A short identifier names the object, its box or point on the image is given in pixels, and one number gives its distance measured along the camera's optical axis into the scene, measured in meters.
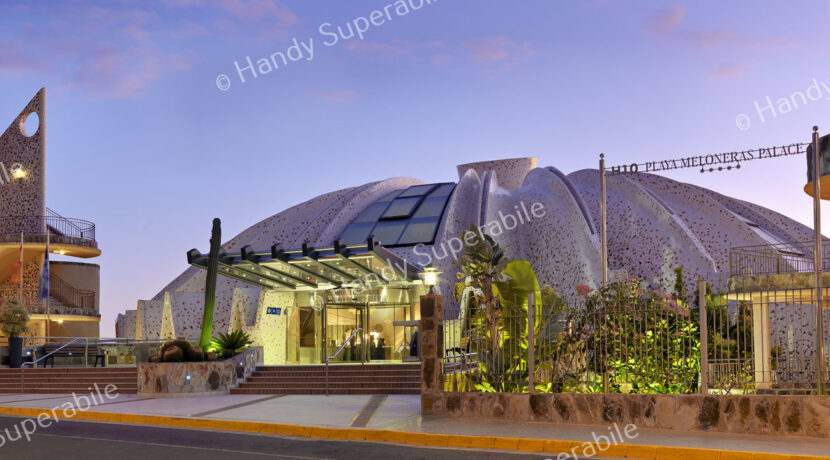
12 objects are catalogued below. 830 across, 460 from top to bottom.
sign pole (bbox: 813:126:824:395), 12.45
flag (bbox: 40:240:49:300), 40.16
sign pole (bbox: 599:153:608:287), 23.77
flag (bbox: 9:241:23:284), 42.38
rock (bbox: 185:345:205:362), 22.06
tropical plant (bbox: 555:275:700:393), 13.27
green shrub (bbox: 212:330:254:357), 23.73
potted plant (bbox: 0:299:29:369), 29.70
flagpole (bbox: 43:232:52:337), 39.09
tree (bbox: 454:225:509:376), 17.41
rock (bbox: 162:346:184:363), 21.72
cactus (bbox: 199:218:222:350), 23.34
